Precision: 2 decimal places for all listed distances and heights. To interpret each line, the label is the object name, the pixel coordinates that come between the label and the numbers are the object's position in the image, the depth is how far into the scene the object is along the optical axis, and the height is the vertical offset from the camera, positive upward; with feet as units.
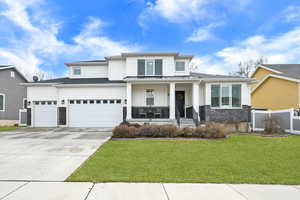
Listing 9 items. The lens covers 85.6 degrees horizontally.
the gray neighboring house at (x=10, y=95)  57.52 +2.86
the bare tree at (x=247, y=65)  101.19 +24.30
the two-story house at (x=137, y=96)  43.19 +2.10
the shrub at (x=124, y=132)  29.76 -5.39
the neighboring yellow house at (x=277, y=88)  47.88 +5.31
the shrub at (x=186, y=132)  30.37 -5.33
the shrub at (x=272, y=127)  35.14 -4.98
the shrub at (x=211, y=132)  29.74 -5.21
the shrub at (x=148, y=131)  30.35 -5.21
